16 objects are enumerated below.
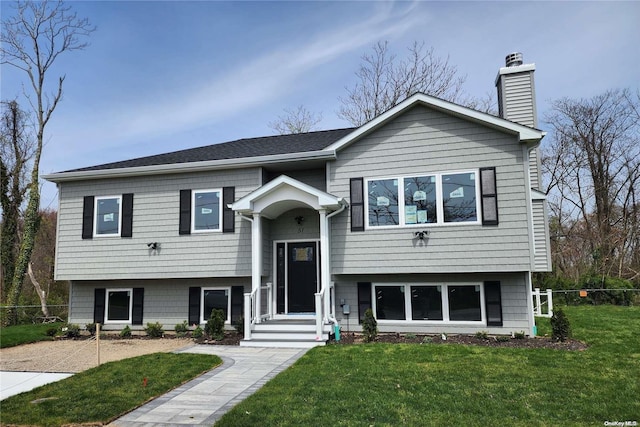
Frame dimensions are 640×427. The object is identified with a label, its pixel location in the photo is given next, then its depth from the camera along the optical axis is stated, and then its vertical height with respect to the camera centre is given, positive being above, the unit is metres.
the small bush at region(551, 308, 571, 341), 8.65 -1.23
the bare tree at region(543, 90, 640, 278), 22.20 +4.30
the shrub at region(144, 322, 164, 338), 11.15 -1.51
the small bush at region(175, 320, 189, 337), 11.11 -1.48
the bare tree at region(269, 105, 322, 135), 24.75 +8.48
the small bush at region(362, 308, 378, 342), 9.23 -1.26
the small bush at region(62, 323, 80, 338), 11.45 -1.52
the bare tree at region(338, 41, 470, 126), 21.75 +9.45
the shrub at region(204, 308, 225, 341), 9.97 -1.26
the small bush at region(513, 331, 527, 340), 9.07 -1.45
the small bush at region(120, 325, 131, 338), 11.35 -1.58
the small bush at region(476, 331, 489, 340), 9.12 -1.44
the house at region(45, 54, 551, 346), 9.66 +0.97
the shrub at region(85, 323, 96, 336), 11.75 -1.49
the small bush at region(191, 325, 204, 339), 10.30 -1.47
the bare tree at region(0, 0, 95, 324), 17.97 +9.51
